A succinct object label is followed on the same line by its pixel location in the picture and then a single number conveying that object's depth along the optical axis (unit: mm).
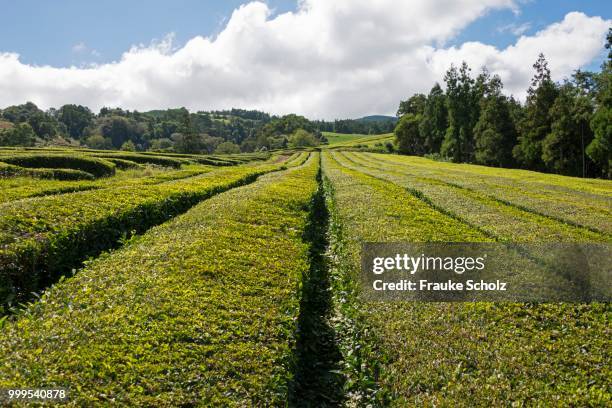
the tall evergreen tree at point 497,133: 79750
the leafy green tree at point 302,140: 168000
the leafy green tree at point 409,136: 120938
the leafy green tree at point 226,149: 172475
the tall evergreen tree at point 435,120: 103750
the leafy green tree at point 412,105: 136250
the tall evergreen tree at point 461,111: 90875
